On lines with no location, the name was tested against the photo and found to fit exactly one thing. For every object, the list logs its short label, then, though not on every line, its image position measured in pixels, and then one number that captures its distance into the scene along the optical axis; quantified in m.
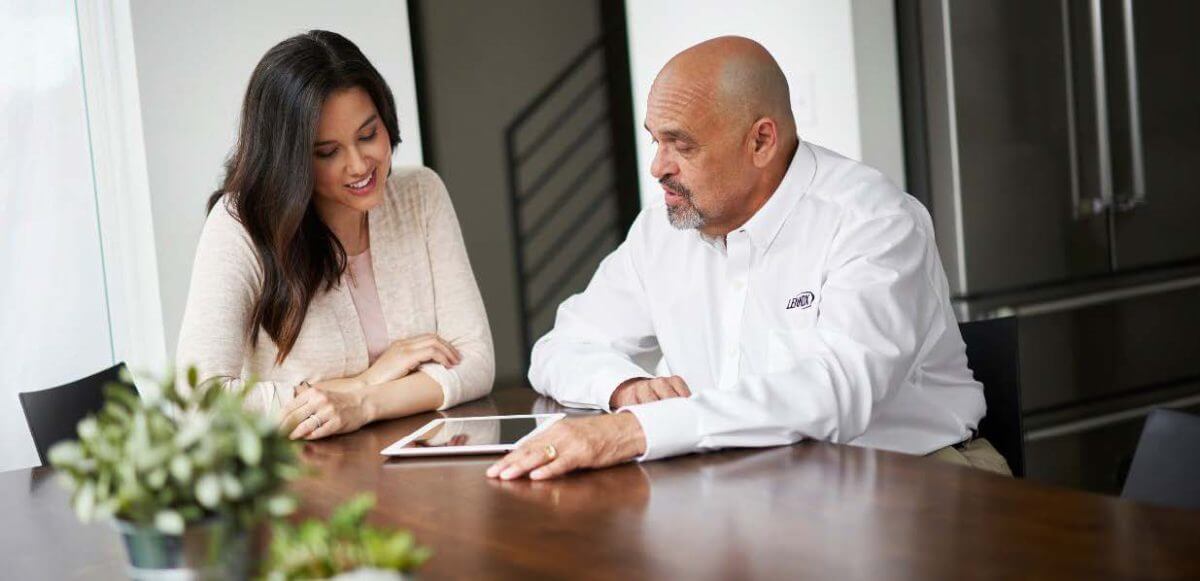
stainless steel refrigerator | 3.49
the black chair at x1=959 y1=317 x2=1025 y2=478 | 2.05
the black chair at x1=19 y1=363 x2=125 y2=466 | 2.10
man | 1.80
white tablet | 1.71
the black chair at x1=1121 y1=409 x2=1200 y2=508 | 1.50
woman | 2.13
